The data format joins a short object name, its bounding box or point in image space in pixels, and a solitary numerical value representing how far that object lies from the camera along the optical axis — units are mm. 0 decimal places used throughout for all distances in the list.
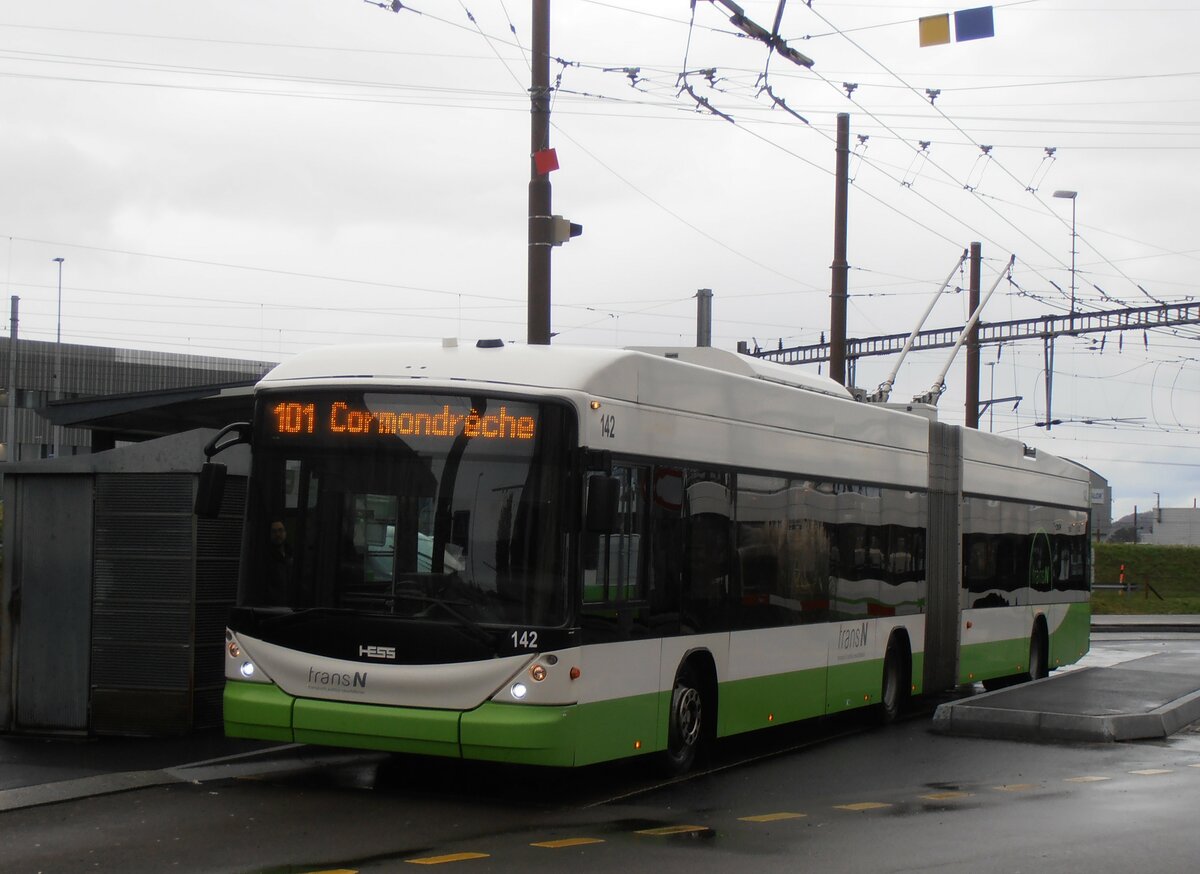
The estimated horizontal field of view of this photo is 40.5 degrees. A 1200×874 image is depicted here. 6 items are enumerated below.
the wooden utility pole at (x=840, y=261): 24928
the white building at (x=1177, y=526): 115688
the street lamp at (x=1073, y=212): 33500
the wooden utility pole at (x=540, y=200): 15758
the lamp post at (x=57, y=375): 62250
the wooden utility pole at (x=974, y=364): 35094
